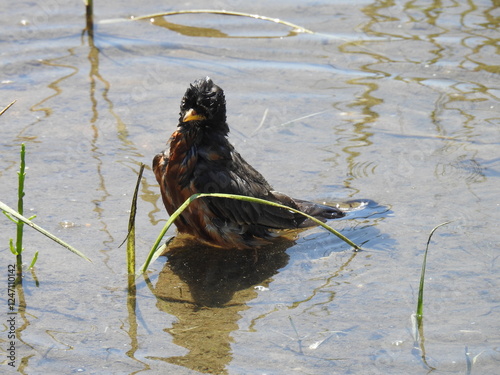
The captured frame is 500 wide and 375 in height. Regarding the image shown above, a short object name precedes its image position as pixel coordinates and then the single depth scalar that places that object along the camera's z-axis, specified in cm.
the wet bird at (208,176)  931
